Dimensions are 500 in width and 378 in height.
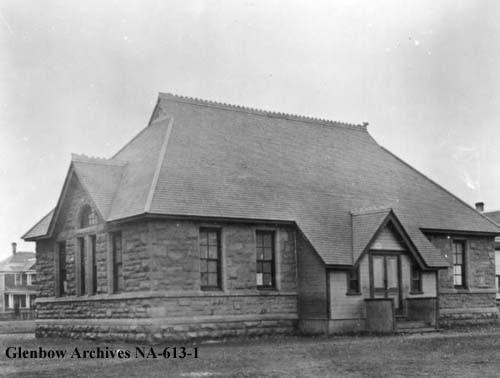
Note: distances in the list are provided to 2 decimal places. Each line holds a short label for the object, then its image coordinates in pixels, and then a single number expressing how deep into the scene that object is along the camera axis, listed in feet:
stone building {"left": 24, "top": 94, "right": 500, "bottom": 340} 80.84
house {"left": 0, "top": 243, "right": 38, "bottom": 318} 290.56
